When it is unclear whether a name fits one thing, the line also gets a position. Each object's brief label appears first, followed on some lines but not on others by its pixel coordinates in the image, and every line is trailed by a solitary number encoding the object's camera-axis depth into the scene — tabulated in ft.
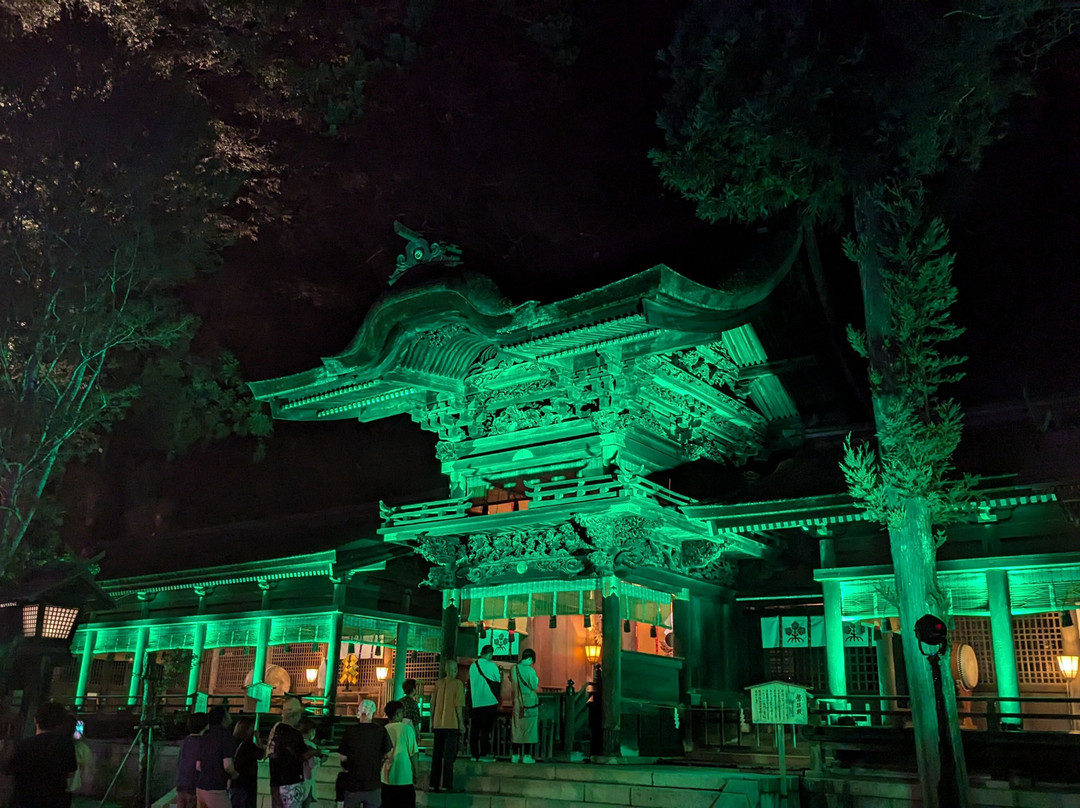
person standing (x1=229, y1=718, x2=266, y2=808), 27.81
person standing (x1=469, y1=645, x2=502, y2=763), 38.32
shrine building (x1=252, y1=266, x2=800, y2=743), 43.62
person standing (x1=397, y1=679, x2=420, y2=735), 35.04
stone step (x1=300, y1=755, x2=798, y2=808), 31.24
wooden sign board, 32.04
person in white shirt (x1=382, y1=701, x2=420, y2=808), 27.99
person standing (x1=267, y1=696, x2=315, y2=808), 26.03
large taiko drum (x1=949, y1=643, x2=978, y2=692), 40.55
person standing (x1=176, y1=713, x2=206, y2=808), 28.43
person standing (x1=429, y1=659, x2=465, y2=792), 33.91
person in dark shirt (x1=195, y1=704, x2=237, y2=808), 27.40
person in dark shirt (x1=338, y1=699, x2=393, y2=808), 26.58
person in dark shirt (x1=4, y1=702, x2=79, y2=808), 22.29
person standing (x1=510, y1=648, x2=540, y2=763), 38.29
